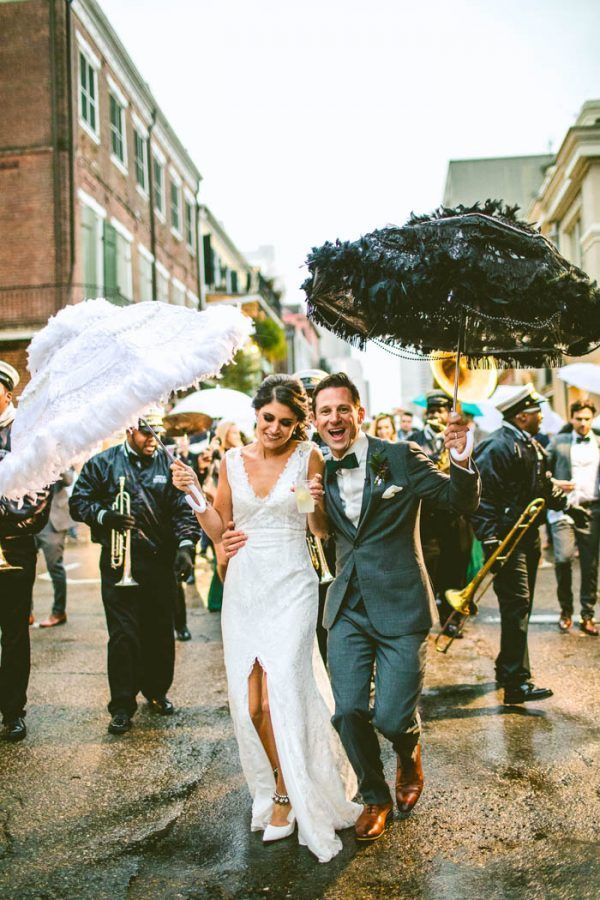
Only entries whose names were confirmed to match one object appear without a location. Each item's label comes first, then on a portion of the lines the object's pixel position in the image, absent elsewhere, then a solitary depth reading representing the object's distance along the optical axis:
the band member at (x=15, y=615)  5.39
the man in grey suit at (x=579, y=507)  8.28
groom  3.81
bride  3.78
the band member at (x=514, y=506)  5.79
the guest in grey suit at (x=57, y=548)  9.20
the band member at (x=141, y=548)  5.65
